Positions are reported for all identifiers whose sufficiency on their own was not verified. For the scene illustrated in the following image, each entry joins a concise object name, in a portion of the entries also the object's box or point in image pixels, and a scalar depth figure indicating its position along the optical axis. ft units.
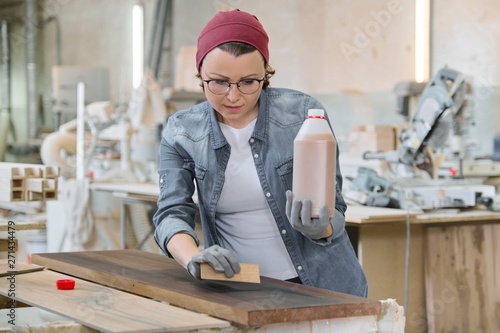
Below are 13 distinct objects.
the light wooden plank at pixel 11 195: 8.30
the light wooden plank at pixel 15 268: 7.16
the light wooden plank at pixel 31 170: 8.36
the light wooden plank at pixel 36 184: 8.43
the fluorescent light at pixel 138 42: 36.40
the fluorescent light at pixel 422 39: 23.04
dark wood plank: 5.34
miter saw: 12.42
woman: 6.73
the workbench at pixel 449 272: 12.22
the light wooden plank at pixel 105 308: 5.15
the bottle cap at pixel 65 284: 6.49
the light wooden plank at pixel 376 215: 11.27
